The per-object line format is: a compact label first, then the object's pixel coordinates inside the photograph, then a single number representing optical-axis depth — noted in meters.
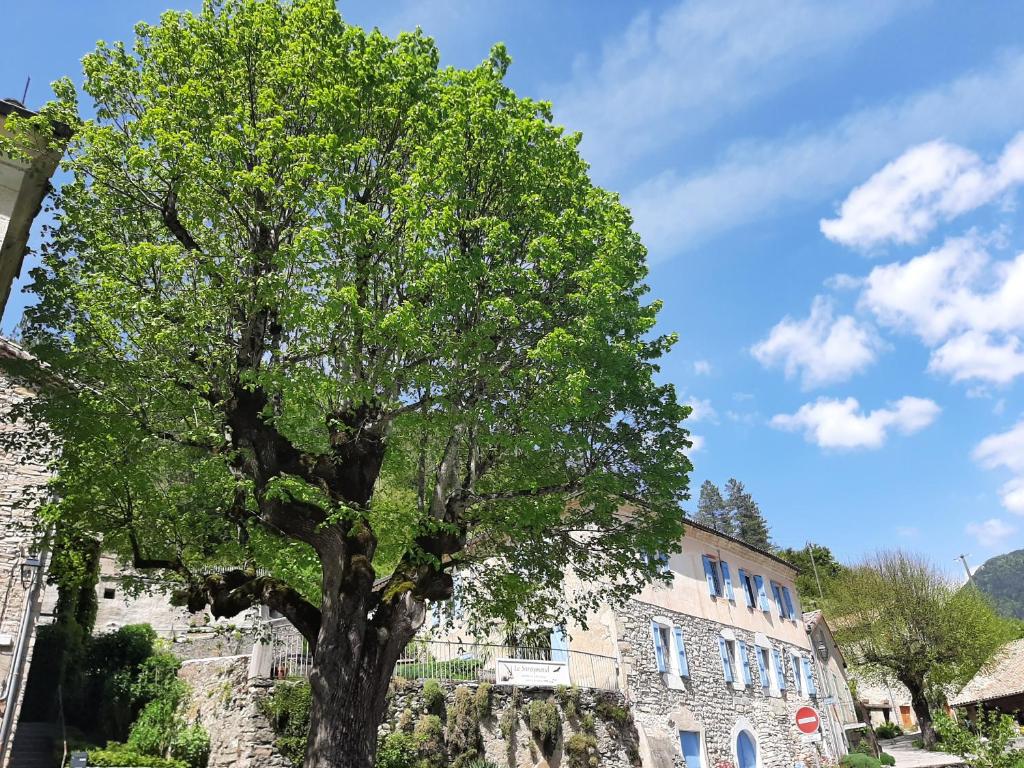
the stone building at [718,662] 23.39
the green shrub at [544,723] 19.50
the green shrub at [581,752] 19.73
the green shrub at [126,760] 16.78
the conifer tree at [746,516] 92.81
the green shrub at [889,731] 54.21
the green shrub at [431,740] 17.56
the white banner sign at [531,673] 19.97
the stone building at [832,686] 36.84
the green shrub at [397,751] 16.76
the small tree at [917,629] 41.19
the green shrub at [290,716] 16.39
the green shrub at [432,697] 18.41
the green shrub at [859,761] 32.25
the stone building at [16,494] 11.98
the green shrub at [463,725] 18.09
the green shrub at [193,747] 17.27
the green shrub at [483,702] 18.83
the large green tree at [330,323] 10.11
